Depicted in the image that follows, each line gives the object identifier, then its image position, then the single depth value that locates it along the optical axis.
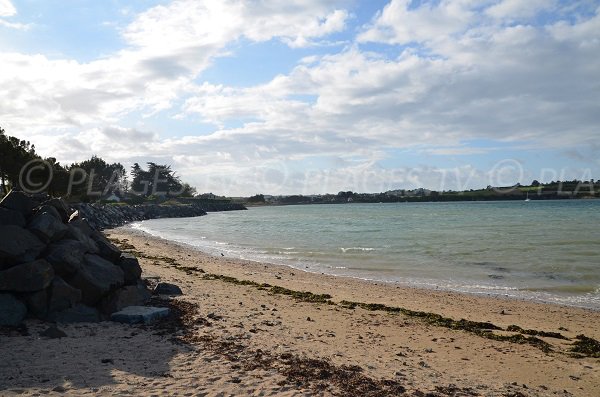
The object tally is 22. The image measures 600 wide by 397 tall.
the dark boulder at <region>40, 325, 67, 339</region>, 8.22
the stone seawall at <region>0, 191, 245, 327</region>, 9.04
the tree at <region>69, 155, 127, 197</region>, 60.33
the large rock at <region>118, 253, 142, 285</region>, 11.34
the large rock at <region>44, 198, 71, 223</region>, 12.10
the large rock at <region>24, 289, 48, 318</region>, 9.11
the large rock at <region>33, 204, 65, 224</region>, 10.72
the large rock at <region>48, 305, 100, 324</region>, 9.15
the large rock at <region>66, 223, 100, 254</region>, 10.94
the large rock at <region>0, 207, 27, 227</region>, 9.82
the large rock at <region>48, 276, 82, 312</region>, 9.27
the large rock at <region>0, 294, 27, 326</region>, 8.57
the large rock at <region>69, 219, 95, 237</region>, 11.76
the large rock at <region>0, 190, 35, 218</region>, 10.27
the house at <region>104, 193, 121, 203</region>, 109.76
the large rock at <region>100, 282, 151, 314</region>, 9.95
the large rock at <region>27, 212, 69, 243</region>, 9.99
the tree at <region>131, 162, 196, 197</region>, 146.38
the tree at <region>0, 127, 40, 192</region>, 37.41
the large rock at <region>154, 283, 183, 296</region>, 12.66
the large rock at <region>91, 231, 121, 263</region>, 11.72
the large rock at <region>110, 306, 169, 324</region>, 9.59
